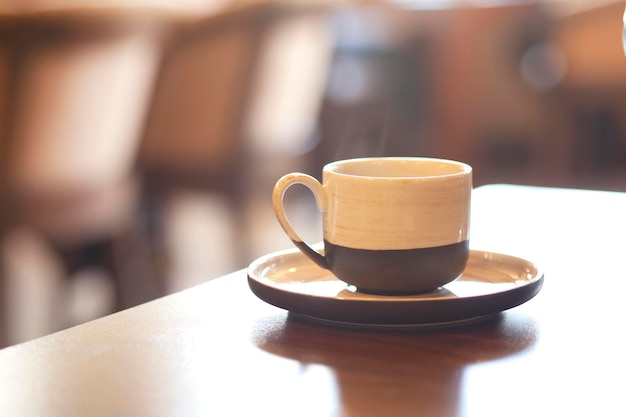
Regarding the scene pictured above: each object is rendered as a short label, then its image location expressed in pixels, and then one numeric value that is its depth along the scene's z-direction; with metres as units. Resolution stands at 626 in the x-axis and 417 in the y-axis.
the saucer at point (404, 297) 0.85
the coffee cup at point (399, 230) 0.88
